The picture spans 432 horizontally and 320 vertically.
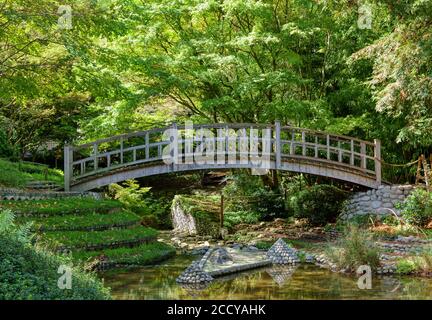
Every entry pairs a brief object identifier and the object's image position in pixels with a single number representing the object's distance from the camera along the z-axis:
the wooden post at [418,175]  17.00
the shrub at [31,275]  6.70
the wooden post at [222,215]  18.02
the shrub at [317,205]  18.94
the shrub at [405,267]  11.77
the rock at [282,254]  13.69
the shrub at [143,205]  20.89
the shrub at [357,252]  11.82
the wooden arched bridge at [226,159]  17.59
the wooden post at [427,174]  16.41
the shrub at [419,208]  15.90
